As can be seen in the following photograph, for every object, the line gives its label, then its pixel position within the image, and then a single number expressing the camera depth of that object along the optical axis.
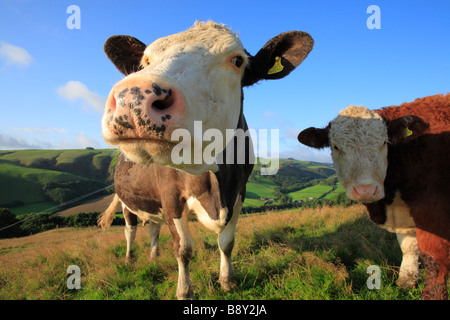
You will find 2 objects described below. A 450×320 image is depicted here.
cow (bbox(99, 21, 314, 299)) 1.29
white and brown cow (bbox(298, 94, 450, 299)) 2.58
